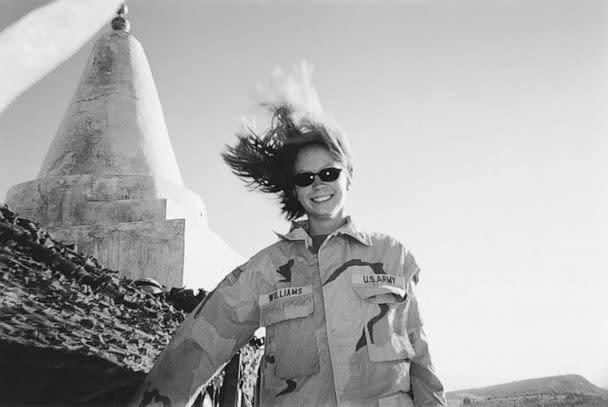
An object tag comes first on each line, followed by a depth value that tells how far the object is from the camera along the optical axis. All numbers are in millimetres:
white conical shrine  6109
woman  2252
